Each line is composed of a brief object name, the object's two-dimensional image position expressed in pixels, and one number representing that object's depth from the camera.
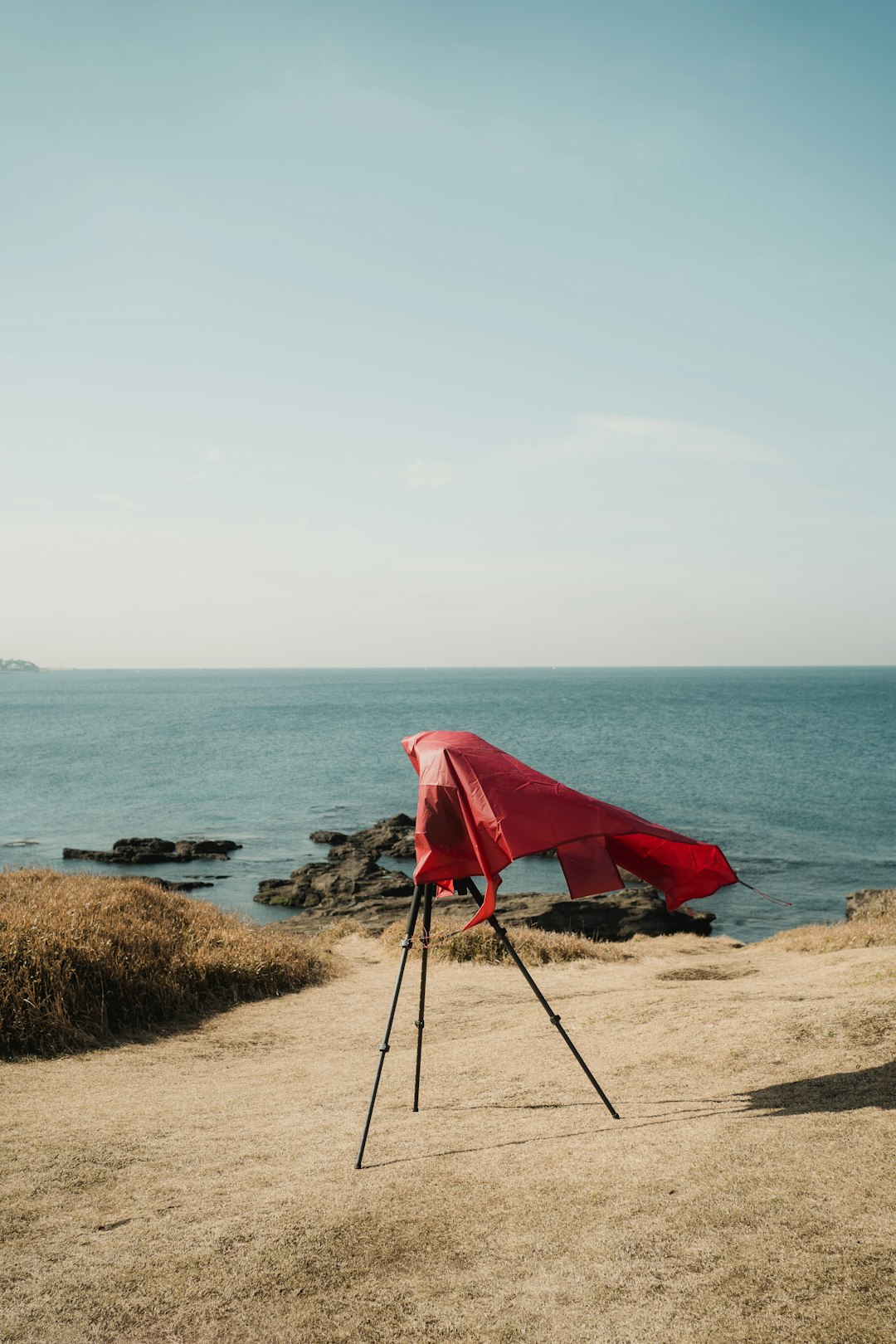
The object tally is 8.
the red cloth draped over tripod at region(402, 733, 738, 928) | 7.06
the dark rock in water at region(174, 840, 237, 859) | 37.69
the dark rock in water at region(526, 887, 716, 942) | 23.31
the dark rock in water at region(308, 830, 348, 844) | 40.69
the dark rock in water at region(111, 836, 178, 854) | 37.75
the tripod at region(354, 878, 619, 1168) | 7.23
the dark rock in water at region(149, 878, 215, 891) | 31.65
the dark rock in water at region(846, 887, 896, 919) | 20.88
